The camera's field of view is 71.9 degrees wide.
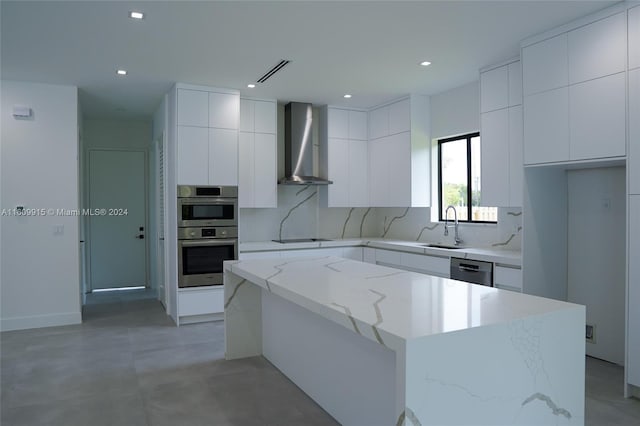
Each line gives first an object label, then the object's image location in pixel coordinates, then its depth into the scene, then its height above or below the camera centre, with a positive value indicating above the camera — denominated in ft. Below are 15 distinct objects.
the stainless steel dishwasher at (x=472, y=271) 13.64 -2.05
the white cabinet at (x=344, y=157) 20.47 +2.41
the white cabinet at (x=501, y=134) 13.61 +2.34
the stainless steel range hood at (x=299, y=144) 19.70 +2.87
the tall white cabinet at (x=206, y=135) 16.57 +2.81
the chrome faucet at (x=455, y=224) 17.21 -0.67
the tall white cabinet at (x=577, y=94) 10.16 +2.83
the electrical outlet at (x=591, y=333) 12.53 -3.61
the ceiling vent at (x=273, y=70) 14.16 +4.69
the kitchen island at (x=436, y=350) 4.93 -1.81
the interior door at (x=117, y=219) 23.00 -0.55
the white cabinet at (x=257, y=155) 18.71 +2.31
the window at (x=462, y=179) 17.13 +1.16
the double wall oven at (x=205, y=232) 16.66 -0.92
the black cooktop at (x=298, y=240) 19.49 -1.46
